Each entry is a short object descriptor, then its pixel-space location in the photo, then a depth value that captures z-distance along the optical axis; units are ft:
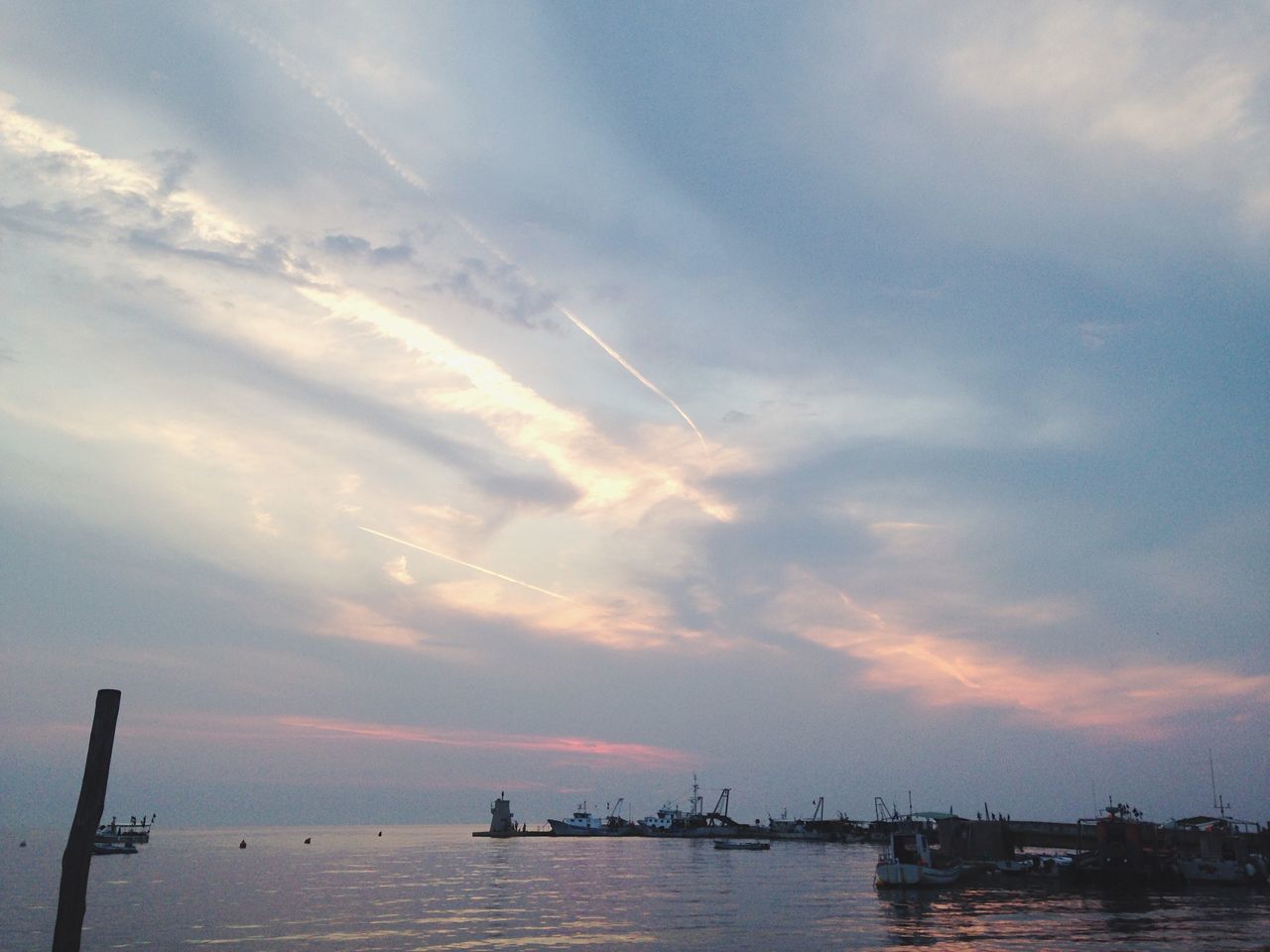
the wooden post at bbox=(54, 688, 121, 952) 72.79
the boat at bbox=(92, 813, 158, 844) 448.94
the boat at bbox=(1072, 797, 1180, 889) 247.29
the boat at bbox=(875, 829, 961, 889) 239.91
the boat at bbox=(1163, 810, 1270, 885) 252.62
